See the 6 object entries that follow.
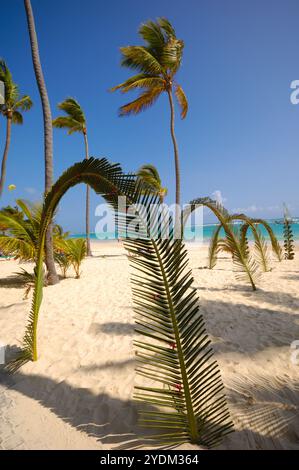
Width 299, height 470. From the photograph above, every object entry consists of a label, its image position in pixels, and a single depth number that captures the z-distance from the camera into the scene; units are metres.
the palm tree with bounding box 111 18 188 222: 11.59
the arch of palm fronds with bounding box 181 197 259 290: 5.43
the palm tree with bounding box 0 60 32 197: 15.62
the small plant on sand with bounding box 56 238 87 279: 7.71
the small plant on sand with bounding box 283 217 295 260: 11.08
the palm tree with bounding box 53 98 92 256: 17.12
